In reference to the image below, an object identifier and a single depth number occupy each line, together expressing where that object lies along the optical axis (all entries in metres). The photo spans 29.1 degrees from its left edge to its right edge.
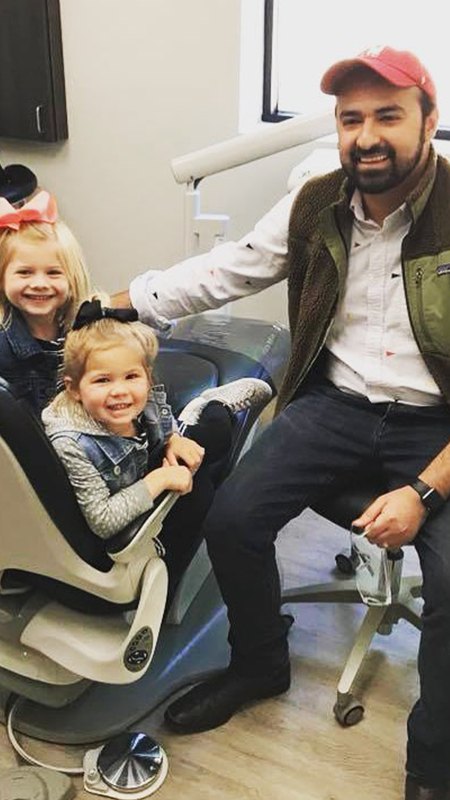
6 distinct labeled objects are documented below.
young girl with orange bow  1.47
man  1.45
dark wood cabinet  2.69
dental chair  1.25
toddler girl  1.32
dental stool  1.60
